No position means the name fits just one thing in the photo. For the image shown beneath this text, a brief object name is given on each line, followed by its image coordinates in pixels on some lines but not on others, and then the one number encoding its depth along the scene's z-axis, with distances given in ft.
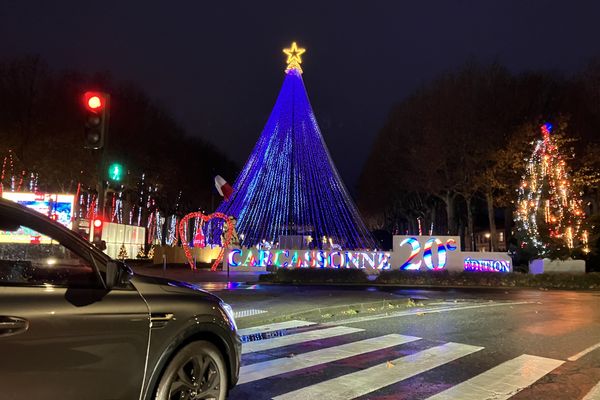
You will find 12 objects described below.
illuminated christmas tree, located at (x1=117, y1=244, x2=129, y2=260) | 118.42
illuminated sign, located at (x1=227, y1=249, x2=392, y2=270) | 93.61
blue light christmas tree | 99.19
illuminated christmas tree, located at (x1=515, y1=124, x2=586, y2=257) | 78.43
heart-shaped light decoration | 99.66
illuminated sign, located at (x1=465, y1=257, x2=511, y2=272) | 85.10
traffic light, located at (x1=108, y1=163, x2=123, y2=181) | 35.37
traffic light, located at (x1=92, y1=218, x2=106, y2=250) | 34.37
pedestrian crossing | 18.26
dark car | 10.23
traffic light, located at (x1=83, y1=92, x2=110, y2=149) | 32.09
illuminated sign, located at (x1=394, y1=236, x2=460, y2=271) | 85.15
